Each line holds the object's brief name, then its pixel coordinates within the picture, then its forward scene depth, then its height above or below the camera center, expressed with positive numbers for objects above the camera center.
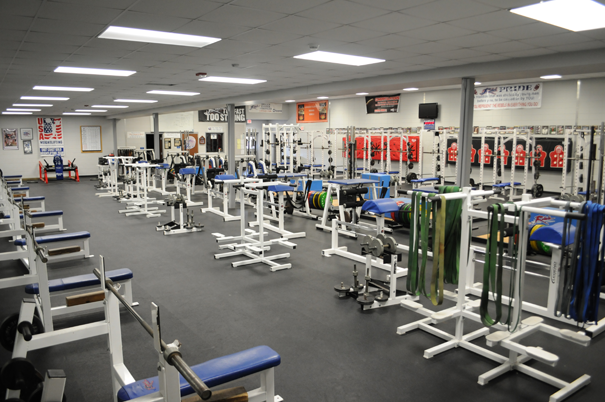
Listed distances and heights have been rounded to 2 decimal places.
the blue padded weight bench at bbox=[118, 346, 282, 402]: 2.07 -1.14
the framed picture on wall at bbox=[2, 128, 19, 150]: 16.61 +0.45
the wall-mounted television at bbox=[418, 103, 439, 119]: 13.92 +1.35
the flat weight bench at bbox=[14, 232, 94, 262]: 5.55 -1.37
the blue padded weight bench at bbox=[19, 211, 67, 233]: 7.75 -1.43
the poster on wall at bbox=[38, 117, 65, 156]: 17.33 +0.60
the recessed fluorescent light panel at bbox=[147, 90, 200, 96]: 9.35 +1.31
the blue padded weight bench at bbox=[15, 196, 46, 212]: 8.39 -1.23
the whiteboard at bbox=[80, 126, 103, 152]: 18.39 +0.51
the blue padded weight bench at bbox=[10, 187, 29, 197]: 9.59 -1.01
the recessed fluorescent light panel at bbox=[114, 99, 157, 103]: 11.16 +1.34
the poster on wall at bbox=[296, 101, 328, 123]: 17.86 +1.69
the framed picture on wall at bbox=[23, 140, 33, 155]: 17.08 +0.13
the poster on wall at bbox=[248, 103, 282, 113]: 19.25 +1.96
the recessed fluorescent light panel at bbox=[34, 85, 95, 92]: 8.54 +1.27
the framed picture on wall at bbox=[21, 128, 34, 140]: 16.98 +0.66
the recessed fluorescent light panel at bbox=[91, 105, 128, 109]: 13.19 +1.39
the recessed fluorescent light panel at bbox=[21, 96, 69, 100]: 10.31 +1.31
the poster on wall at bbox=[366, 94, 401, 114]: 15.27 +1.76
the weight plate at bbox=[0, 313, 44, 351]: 3.28 -1.41
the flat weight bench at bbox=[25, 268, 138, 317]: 3.74 -1.28
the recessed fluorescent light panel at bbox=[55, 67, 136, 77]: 6.22 +1.21
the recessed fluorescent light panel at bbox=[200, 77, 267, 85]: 7.31 +1.26
